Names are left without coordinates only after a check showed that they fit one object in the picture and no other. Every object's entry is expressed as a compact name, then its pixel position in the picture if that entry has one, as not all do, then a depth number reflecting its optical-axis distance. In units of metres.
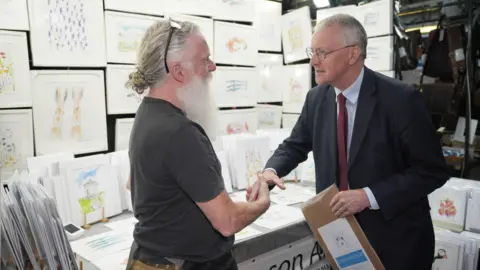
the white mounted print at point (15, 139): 2.11
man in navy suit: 1.46
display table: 2.00
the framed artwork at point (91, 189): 2.11
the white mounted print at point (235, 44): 3.14
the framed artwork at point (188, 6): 2.76
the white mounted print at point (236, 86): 3.21
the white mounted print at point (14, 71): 2.07
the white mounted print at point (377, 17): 2.98
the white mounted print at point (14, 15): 2.05
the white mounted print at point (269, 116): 3.80
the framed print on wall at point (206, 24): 2.88
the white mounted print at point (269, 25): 3.59
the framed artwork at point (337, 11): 3.19
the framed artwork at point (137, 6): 2.48
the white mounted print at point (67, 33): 2.17
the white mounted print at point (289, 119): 3.74
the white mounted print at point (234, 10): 3.09
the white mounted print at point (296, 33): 3.57
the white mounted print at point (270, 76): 3.77
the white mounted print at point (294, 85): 3.62
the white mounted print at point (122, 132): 2.60
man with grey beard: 1.09
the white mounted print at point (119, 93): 2.54
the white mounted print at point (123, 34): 2.49
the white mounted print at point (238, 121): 3.27
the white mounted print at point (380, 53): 3.01
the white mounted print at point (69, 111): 2.23
